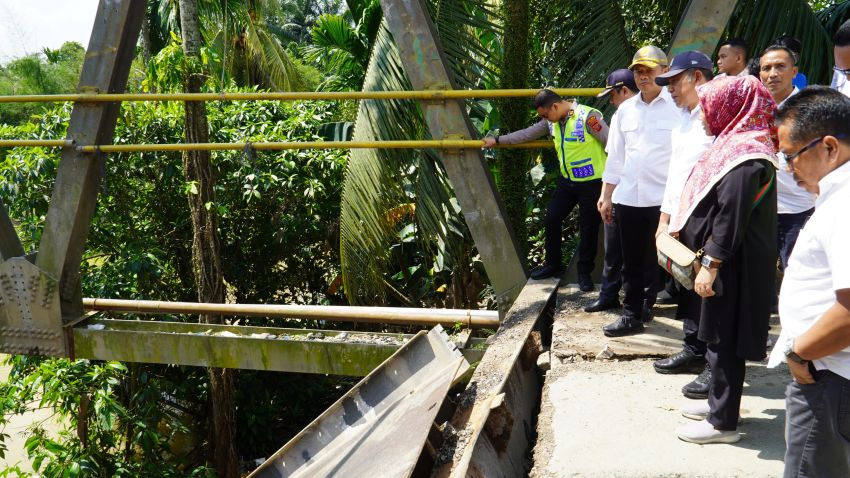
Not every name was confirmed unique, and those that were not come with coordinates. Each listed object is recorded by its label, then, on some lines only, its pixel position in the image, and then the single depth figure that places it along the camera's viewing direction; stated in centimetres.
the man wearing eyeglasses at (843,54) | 350
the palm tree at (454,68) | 490
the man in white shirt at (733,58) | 392
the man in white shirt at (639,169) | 343
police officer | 403
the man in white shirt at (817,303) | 183
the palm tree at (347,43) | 844
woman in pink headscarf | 241
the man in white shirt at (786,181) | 341
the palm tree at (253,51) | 1645
